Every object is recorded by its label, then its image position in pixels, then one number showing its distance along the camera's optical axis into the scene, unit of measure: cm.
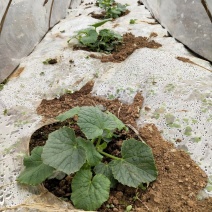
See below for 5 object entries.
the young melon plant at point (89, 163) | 120
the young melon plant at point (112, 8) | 349
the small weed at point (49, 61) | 238
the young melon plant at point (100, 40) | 255
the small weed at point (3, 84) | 218
